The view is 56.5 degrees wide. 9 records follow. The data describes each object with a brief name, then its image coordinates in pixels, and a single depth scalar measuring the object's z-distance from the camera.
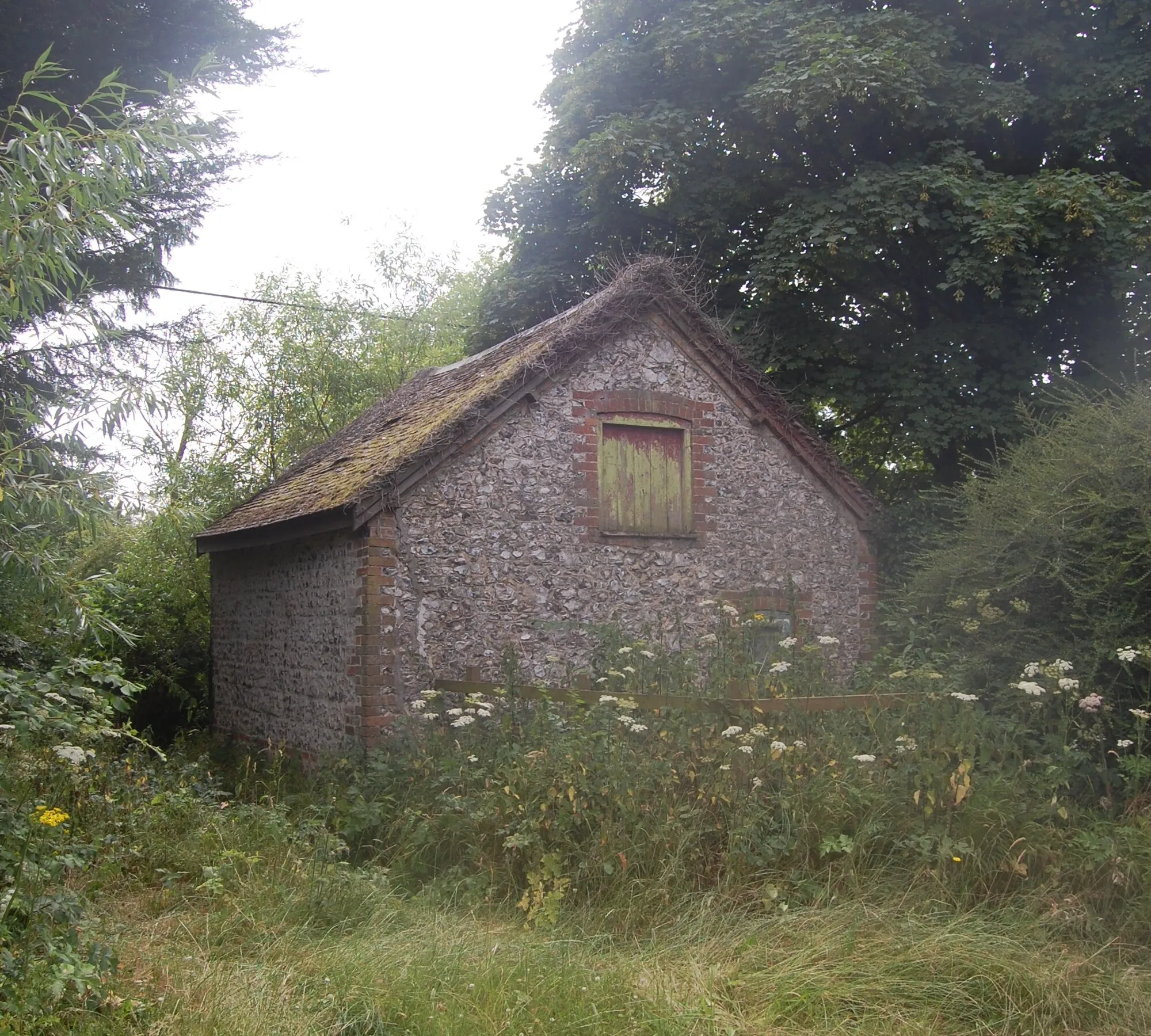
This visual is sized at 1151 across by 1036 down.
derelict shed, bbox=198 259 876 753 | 10.72
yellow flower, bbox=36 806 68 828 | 5.11
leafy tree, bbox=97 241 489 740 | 17.23
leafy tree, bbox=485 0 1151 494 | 14.47
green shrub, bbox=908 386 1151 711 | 8.03
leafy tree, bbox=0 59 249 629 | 5.39
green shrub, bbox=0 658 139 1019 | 4.43
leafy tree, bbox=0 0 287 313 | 10.79
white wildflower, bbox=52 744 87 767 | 5.77
